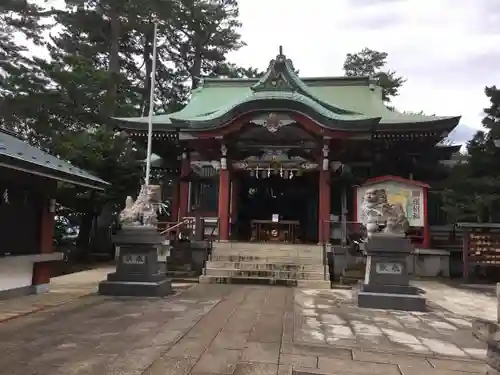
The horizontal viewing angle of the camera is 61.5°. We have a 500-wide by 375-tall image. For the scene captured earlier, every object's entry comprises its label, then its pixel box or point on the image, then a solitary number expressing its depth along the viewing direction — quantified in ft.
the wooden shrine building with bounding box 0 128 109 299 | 26.76
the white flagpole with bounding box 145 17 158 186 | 44.73
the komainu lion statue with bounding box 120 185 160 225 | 31.32
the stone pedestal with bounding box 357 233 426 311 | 26.68
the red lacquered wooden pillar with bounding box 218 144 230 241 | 47.50
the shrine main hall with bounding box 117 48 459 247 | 47.50
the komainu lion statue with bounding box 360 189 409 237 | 27.86
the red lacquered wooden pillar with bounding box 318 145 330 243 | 46.52
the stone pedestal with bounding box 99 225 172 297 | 29.76
